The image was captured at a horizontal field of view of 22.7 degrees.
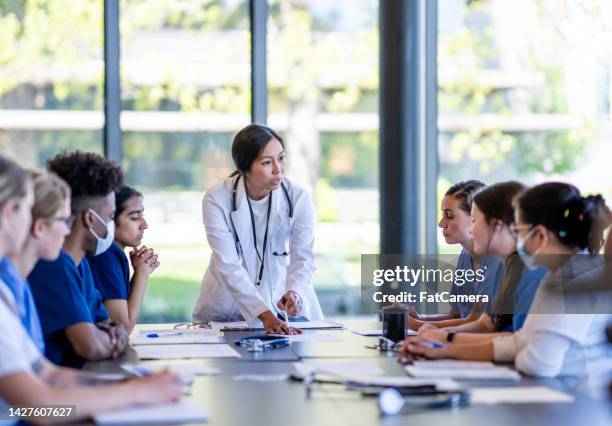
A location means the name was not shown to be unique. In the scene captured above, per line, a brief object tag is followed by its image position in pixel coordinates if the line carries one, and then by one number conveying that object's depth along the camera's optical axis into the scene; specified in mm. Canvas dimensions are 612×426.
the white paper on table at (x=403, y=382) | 4028
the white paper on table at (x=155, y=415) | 3400
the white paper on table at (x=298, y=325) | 6300
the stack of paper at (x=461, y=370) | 4340
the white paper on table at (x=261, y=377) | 4382
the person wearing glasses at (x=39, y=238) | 3861
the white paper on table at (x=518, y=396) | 3858
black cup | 5628
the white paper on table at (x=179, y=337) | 5592
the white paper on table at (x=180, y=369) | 4390
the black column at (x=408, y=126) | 9856
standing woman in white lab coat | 6722
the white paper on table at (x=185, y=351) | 5034
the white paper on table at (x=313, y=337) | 5719
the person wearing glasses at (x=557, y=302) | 4322
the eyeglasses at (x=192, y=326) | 6292
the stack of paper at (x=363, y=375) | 4064
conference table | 3555
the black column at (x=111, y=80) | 9856
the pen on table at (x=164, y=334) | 5895
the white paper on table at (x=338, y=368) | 4461
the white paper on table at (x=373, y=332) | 5970
